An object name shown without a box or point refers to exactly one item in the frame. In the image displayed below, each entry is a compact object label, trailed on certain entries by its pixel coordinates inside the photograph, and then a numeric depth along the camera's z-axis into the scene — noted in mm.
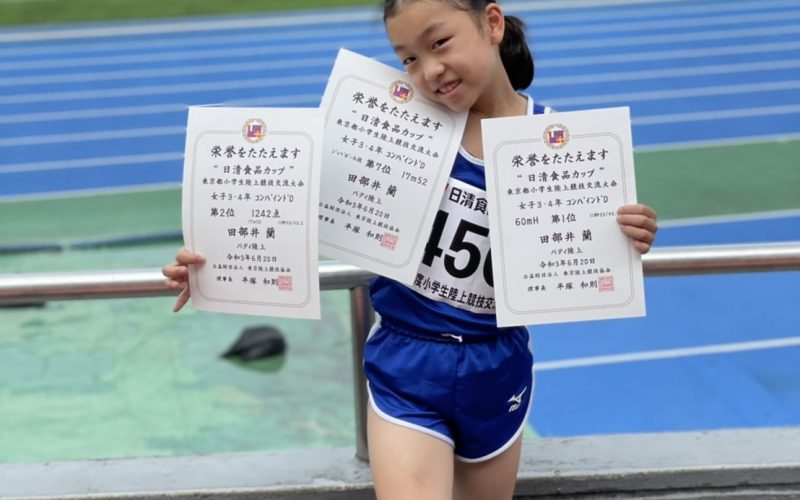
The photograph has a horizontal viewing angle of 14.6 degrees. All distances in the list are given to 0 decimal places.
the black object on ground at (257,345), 7954
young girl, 4386
